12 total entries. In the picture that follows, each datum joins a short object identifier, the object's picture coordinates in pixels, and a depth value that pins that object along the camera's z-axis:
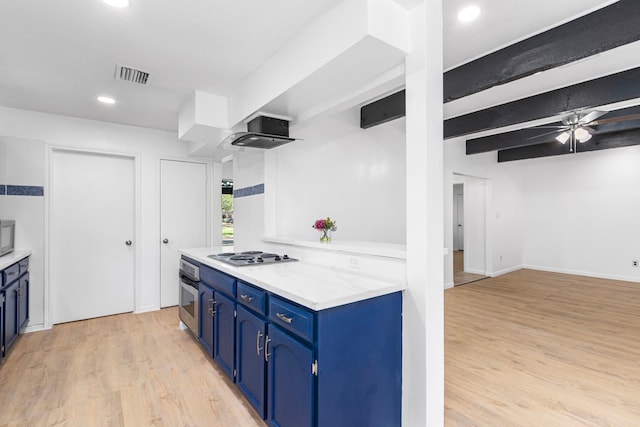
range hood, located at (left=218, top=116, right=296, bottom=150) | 2.71
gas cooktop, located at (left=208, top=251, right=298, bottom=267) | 2.51
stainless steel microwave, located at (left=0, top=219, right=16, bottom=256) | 2.97
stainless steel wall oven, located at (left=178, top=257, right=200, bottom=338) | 3.00
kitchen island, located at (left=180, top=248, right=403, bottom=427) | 1.48
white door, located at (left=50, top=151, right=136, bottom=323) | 3.80
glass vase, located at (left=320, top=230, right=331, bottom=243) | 2.78
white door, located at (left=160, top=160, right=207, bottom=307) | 4.40
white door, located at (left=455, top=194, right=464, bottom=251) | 10.30
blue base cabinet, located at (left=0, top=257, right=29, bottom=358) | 2.62
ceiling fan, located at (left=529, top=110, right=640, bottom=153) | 3.83
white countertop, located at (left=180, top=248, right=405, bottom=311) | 1.54
